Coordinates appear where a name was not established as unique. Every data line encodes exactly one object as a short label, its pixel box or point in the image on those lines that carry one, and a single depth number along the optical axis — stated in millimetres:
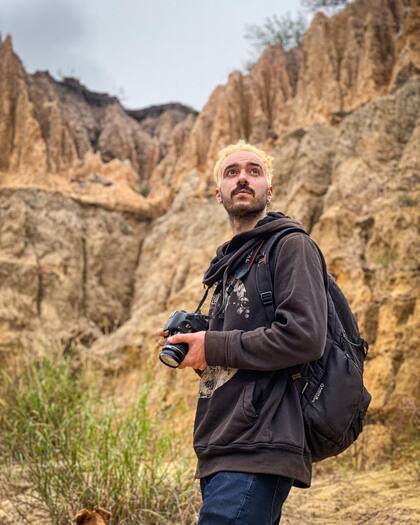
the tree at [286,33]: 16734
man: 1792
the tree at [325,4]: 15843
